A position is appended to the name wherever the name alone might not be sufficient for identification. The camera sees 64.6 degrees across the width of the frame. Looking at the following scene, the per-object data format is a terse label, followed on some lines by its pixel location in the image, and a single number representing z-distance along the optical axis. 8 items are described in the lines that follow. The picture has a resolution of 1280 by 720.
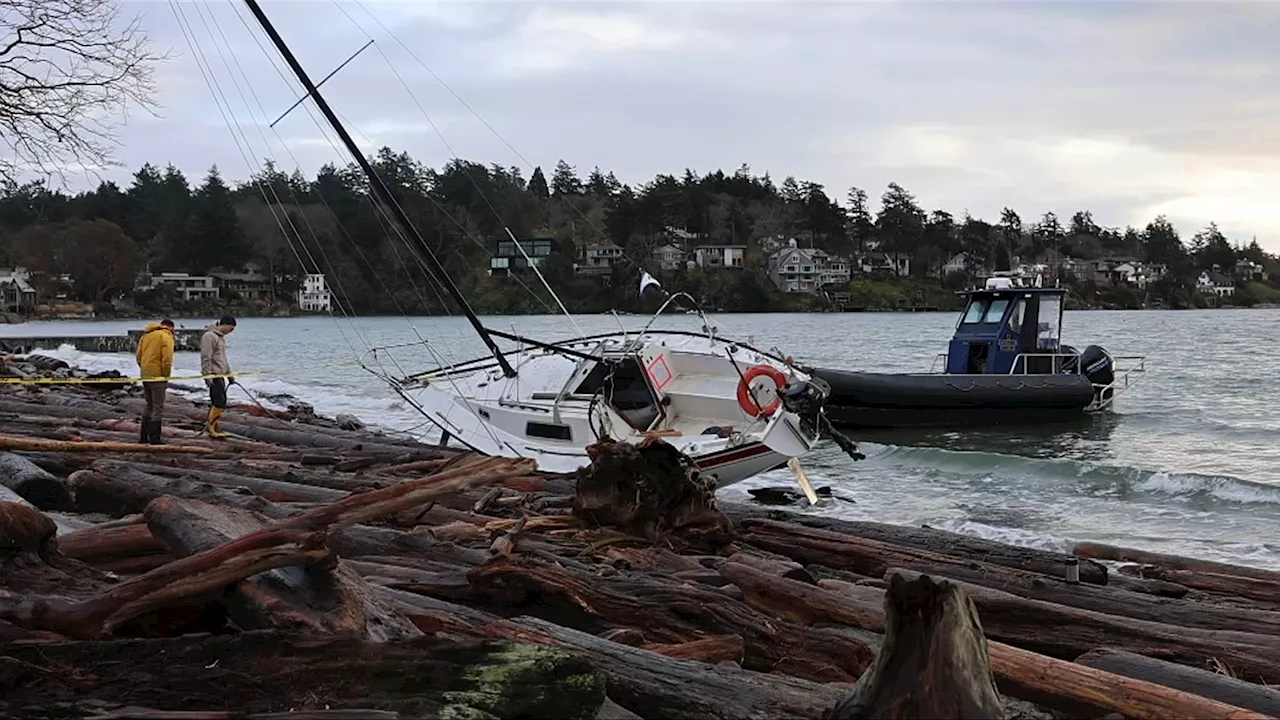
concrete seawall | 47.88
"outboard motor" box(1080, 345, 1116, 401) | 25.41
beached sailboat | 11.85
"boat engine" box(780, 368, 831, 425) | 11.82
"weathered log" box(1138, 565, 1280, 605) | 7.25
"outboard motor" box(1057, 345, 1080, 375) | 24.90
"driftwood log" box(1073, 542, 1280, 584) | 8.02
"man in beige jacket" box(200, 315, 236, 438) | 12.80
